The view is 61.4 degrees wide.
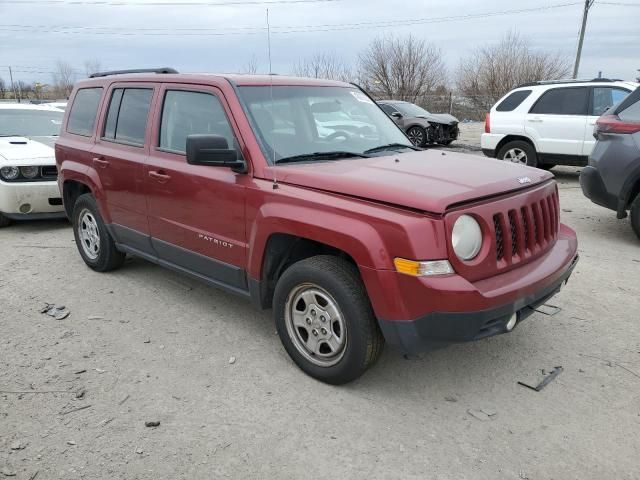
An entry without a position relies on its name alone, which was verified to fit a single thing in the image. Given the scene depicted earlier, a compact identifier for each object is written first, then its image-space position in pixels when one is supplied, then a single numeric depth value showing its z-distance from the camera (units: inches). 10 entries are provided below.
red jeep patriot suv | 110.7
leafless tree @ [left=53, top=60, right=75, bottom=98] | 1959.4
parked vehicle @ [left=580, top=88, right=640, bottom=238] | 235.9
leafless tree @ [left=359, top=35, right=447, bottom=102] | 1508.4
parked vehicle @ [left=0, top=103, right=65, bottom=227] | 271.4
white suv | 377.1
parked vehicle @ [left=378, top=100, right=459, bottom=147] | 663.1
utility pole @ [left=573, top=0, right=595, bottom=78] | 948.0
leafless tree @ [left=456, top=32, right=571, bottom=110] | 1475.1
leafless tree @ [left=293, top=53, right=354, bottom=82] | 1272.4
